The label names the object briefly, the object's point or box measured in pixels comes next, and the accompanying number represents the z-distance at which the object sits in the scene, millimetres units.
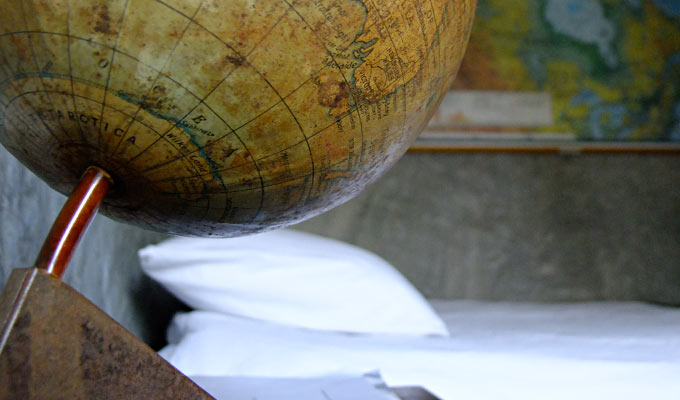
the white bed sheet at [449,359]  837
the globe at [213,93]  325
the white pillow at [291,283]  1099
